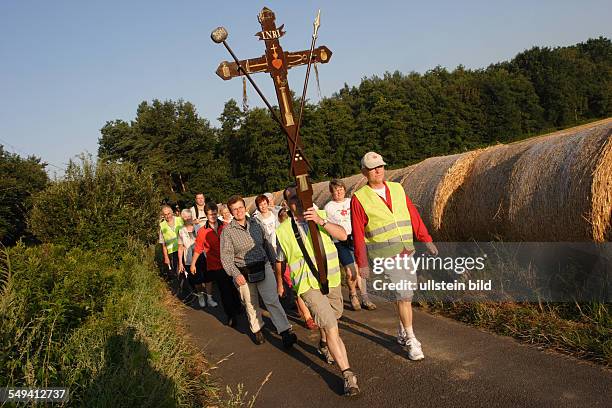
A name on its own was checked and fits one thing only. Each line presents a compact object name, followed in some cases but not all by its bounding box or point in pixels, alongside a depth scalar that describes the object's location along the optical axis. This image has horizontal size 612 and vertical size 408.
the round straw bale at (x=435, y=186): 8.64
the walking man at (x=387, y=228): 5.03
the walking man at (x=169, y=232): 10.92
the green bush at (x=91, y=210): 10.14
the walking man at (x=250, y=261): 6.60
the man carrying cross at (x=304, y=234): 4.44
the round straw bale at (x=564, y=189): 5.60
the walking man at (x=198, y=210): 10.38
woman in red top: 8.42
